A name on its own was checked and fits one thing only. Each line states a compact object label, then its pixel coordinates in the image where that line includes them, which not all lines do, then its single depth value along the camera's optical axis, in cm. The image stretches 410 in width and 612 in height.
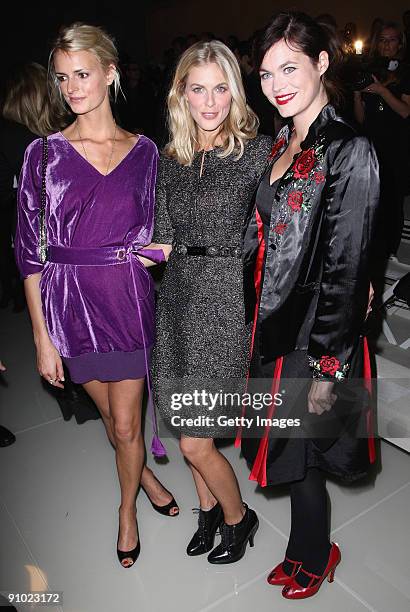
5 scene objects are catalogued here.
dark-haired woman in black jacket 137
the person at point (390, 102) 337
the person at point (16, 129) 251
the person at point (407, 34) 411
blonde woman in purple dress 172
